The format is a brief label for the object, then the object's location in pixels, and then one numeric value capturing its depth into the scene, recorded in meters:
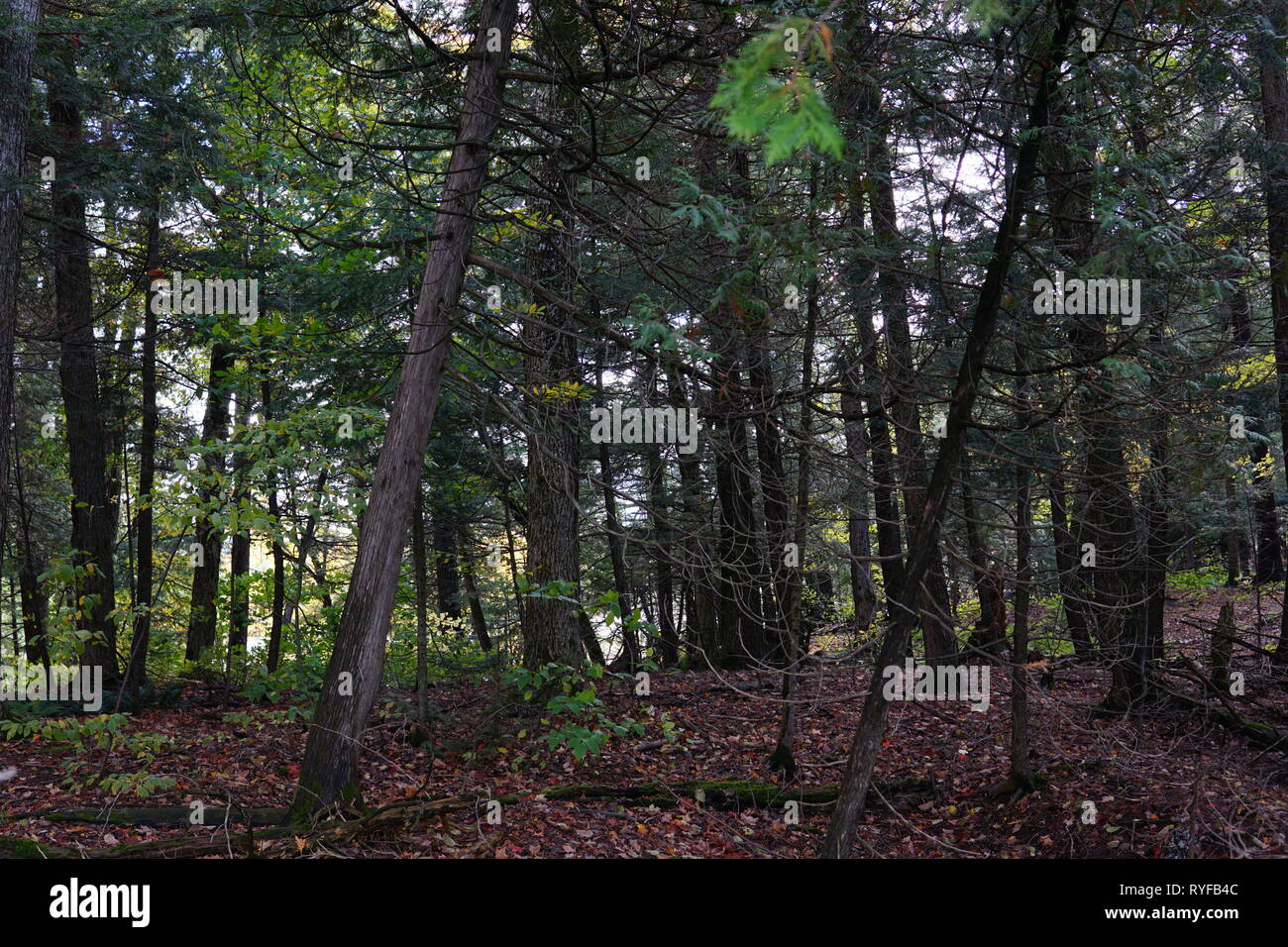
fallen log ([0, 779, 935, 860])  5.37
